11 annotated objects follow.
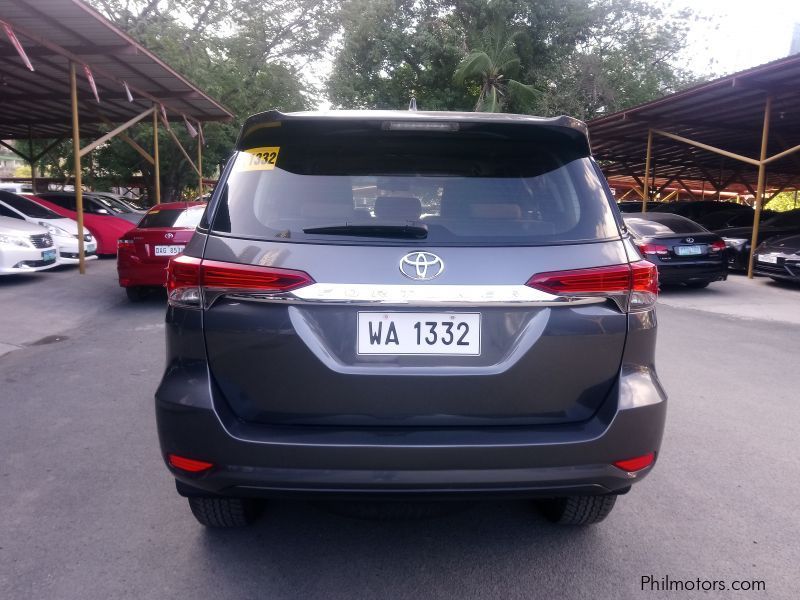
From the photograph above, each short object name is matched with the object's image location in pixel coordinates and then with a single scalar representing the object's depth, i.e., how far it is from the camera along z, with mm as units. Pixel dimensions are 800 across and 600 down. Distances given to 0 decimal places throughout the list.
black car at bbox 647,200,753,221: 17734
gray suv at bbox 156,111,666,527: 2168
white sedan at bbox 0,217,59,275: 9969
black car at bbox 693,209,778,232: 15922
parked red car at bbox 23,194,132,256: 14438
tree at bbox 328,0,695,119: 25766
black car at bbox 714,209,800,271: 13852
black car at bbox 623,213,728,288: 10641
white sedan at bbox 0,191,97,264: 12297
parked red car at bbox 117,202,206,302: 8727
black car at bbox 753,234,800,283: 11070
